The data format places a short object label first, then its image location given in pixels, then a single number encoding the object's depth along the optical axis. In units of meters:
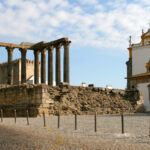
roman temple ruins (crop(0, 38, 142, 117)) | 23.42
